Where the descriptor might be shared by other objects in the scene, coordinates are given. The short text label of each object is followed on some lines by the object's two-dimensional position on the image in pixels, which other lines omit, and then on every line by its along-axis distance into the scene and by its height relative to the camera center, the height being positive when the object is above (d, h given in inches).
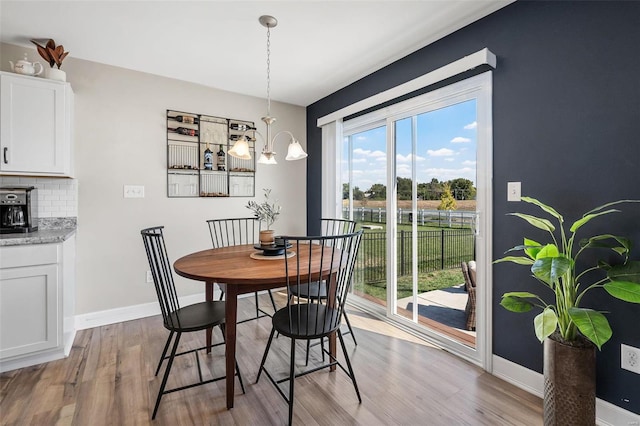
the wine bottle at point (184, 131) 130.7 +35.2
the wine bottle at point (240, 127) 144.3 +40.8
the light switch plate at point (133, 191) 121.8 +8.2
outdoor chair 97.6 -25.3
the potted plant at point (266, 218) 93.5 -2.1
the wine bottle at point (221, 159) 141.3 +24.3
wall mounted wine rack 131.5 +24.1
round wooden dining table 66.4 -14.3
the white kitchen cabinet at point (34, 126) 91.7 +26.8
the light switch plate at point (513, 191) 78.8 +5.3
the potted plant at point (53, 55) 97.8 +51.3
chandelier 85.3 +18.1
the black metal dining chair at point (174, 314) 68.9 -25.9
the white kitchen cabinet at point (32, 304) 82.4 -26.2
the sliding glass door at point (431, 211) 87.9 +0.1
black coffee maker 94.4 +0.7
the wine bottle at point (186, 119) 131.1 +40.4
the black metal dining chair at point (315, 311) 66.4 -25.2
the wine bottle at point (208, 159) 137.8 +23.9
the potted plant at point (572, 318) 52.0 -19.5
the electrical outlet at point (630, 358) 60.7 -29.8
